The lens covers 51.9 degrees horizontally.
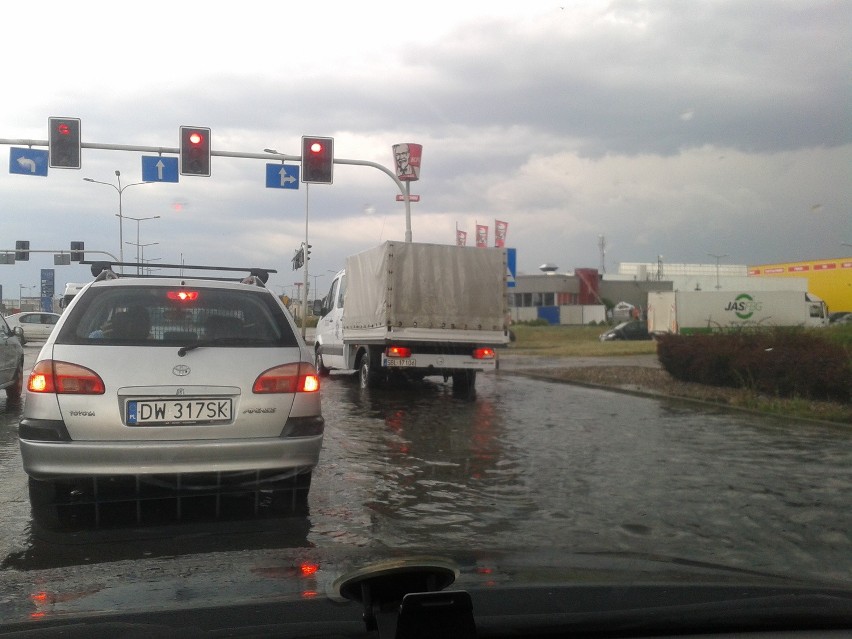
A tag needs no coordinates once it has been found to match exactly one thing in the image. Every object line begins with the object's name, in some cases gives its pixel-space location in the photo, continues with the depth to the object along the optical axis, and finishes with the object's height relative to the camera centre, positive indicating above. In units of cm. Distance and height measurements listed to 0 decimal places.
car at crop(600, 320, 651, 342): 4899 -86
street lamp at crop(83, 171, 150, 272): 5078 +580
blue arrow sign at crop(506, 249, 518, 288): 2342 +153
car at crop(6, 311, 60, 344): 3619 -1
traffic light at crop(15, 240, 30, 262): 4709 +407
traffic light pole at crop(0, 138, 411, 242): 2009 +396
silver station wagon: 522 -45
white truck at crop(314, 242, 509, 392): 1446 +11
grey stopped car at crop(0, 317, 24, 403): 1285 -57
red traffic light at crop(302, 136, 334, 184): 2072 +381
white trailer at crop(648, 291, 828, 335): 4347 +41
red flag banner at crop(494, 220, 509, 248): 3994 +393
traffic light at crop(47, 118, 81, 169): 1984 +413
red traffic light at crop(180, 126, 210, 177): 2008 +394
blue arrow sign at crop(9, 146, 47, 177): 2041 +379
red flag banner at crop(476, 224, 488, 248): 4303 +419
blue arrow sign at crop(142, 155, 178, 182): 2114 +372
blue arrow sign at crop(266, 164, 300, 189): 2178 +360
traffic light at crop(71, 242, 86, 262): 4843 +429
